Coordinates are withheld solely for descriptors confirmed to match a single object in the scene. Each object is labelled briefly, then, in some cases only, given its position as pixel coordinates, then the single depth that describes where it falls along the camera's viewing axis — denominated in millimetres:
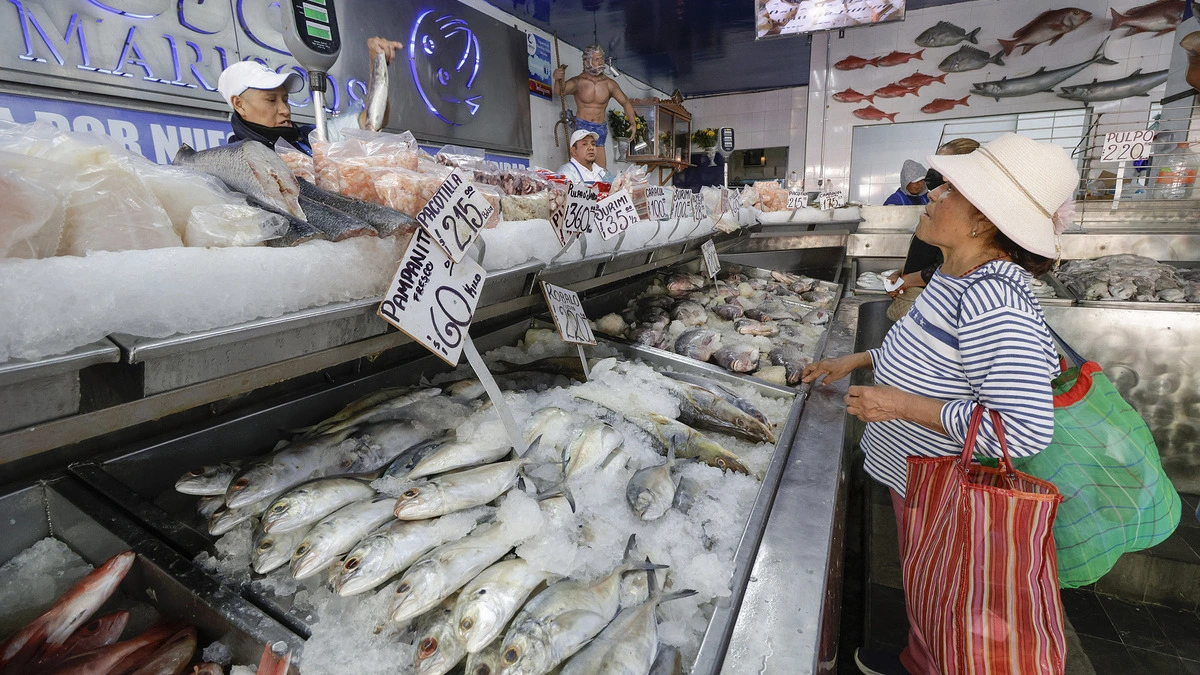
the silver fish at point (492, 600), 1058
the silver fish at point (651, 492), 1455
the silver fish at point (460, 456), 1464
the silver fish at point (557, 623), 1017
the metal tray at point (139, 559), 1063
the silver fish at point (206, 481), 1312
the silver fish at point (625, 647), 1021
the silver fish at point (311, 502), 1198
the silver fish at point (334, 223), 1053
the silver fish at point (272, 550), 1160
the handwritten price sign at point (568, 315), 1910
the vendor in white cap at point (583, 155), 5902
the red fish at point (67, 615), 995
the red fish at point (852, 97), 10539
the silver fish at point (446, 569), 1089
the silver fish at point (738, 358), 2666
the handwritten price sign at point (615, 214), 2045
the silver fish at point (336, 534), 1135
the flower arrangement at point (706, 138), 14086
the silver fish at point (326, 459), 1289
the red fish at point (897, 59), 10125
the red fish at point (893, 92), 10297
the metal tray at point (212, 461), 1210
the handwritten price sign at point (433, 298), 1121
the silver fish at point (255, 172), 1093
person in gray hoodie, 6059
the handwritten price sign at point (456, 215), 1189
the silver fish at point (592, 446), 1639
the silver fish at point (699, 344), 2798
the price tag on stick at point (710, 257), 3887
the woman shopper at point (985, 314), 1579
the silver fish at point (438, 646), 1008
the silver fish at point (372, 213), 1144
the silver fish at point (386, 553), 1101
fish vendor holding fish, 2980
